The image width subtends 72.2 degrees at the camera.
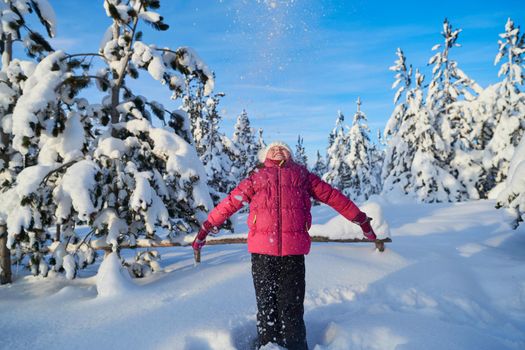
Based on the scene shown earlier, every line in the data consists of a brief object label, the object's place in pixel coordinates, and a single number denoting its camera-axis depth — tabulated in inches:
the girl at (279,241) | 136.3
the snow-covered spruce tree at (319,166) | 2421.3
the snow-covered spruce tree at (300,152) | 2395.4
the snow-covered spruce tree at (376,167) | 1723.9
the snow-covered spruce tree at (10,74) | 227.3
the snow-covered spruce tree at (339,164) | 1499.8
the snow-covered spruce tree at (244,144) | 1486.2
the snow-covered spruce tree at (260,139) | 1924.2
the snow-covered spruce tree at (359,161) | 1429.6
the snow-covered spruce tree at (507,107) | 779.4
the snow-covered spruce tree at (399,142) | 930.1
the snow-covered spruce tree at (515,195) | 252.3
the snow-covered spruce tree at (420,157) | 867.4
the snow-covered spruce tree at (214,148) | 1041.0
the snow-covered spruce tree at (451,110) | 881.5
